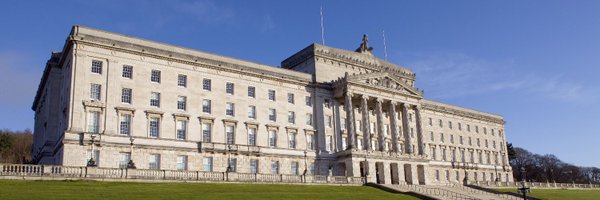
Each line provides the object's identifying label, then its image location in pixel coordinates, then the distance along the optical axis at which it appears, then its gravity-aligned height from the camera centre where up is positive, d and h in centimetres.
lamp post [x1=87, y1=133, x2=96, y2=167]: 5737 +484
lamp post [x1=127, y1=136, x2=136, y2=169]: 6006 +446
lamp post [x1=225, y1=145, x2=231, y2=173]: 6696 +398
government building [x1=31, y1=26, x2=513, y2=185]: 6009 +923
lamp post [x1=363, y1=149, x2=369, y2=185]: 7375 +244
